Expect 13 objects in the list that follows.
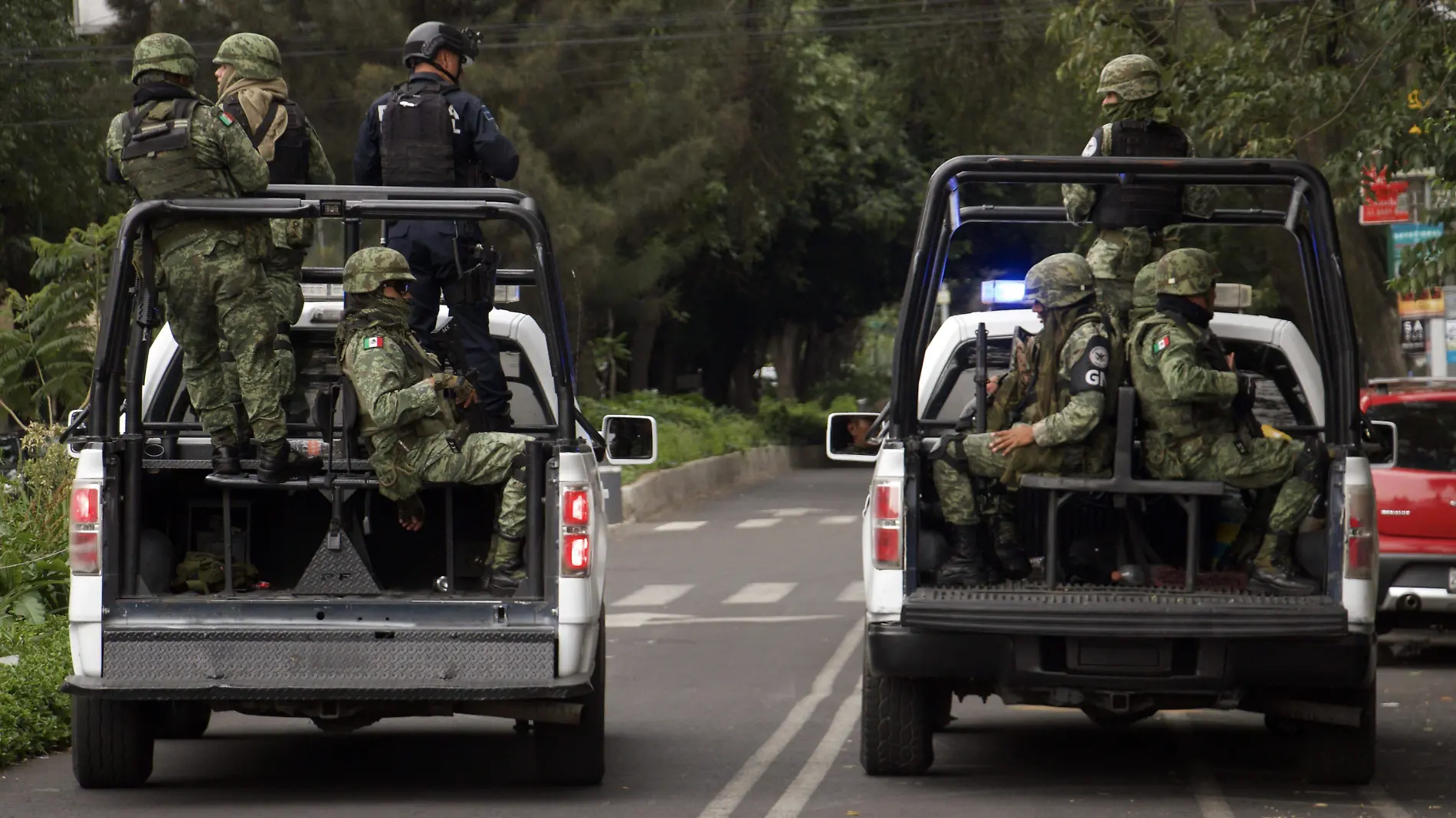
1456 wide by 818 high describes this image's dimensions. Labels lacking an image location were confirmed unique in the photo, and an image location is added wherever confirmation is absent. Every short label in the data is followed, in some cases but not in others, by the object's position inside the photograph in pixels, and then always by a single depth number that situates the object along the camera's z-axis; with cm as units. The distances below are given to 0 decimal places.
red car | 2395
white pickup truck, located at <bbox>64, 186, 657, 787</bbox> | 1504
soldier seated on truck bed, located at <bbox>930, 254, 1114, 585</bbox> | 1627
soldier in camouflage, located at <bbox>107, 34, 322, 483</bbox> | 1611
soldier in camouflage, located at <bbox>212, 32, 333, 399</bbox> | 1694
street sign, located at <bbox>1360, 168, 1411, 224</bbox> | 4302
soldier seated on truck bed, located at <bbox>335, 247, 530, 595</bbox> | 1575
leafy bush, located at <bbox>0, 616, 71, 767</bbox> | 1831
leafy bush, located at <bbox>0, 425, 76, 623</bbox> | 2328
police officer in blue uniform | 1828
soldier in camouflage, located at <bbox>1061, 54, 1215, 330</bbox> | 1825
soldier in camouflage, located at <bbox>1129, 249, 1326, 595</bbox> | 1614
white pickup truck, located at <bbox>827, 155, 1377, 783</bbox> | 1530
